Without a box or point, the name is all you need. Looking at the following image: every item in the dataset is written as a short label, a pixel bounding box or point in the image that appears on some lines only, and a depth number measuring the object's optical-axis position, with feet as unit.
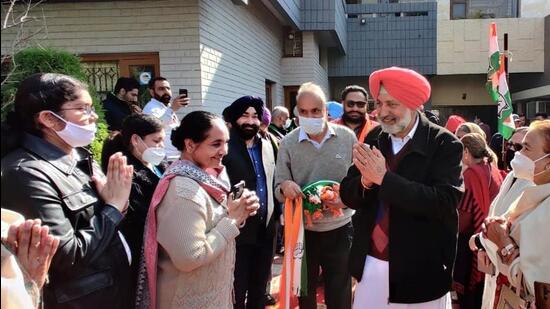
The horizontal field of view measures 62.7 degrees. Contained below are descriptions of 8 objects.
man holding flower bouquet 11.46
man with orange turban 7.66
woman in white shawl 7.55
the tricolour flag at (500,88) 22.20
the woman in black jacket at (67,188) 5.61
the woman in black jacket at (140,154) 8.86
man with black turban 11.39
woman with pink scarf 7.01
